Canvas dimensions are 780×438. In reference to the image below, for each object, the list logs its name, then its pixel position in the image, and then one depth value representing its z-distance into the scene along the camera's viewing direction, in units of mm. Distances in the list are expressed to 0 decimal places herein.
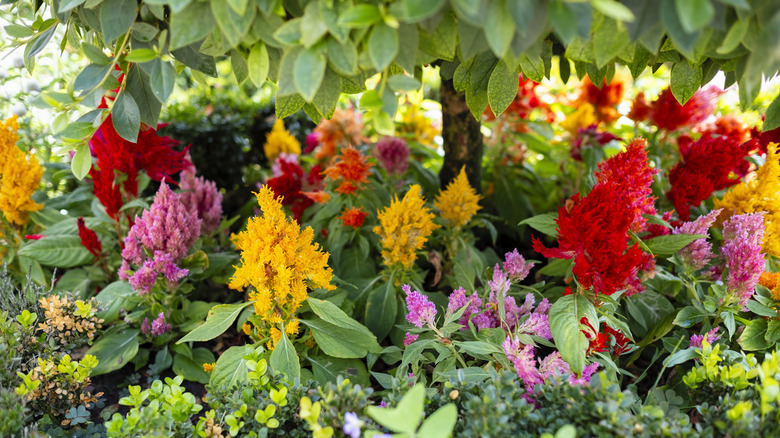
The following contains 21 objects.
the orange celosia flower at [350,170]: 1279
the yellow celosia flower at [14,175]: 1259
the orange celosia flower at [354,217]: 1268
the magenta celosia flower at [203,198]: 1328
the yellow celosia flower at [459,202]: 1278
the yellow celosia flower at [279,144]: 1599
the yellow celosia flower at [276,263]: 1116
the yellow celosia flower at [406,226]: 1195
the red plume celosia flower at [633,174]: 1102
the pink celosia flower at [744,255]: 1103
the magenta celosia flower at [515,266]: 1150
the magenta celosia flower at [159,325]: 1206
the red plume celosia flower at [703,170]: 1228
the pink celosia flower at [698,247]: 1148
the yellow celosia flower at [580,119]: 1539
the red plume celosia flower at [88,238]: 1239
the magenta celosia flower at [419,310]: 1083
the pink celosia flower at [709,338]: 1114
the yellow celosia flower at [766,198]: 1184
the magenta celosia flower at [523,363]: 1056
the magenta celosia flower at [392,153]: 1386
